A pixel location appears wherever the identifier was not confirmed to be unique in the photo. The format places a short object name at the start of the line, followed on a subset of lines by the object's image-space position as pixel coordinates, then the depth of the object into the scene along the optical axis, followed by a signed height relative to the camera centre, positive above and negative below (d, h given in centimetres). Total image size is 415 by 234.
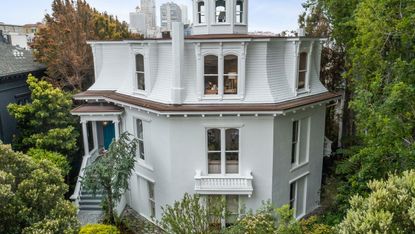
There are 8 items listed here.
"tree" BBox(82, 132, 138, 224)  1495 -546
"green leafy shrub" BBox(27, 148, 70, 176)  1736 -552
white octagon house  1430 -273
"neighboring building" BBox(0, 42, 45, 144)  1978 -150
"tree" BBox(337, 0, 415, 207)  1059 -131
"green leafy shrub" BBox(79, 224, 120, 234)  1363 -756
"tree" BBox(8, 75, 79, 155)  1830 -390
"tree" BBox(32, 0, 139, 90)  2219 +86
